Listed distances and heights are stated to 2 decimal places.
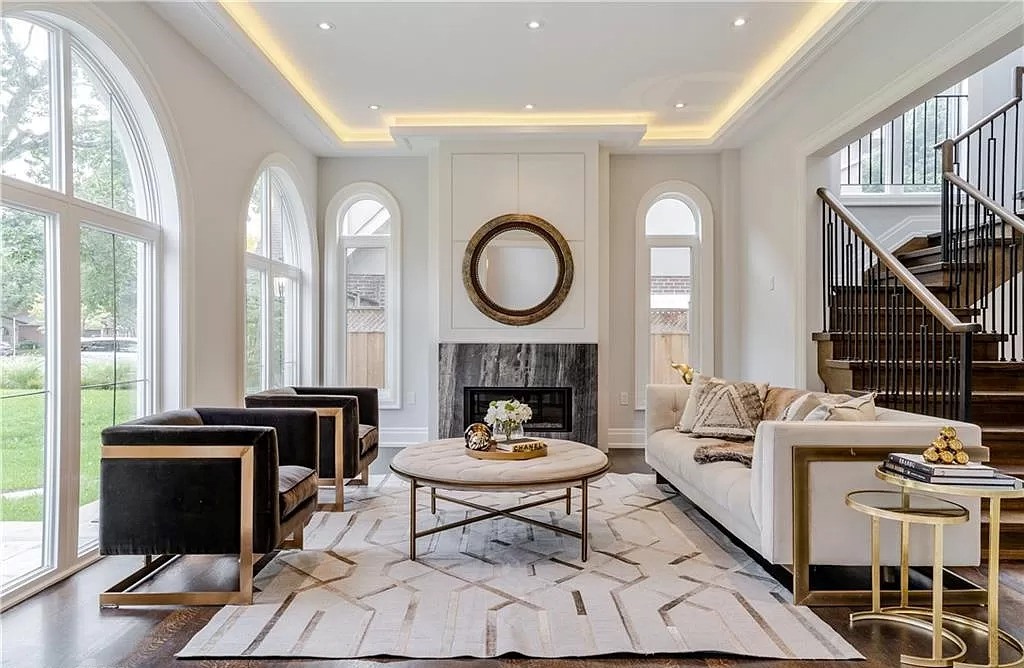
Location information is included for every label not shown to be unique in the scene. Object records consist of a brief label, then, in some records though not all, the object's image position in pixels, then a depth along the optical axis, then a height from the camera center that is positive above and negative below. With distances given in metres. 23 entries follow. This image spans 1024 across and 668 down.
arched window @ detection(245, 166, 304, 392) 5.12 +0.45
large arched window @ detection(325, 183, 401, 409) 6.57 +0.48
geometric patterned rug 2.27 -1.13
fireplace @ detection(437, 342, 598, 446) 5.89 -0.38
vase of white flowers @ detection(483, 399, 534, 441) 3.59 -0.47
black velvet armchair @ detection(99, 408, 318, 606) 2.57 -0.67
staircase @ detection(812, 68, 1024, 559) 3.55 +0.09
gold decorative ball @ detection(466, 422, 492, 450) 3.41 -0.56
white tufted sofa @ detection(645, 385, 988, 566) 2.59 -0.67
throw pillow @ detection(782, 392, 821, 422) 3.39 -0.40
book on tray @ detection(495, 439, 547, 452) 3.38 -0.61
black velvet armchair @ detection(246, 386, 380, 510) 4.07 -0.63
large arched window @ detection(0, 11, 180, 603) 2.68 +0.27
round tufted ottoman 2.97 -0.67
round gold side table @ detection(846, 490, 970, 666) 2.13 -0.73
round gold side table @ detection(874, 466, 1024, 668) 2.05 -0.65
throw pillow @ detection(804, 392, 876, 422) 2.88 -0.36
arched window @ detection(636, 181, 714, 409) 6.42 +0.54
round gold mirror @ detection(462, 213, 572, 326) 5.86 +0.61
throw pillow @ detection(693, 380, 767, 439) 4.11 -0.51
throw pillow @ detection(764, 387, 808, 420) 4.01 -0.43
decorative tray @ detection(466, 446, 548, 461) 3.31 -0.64
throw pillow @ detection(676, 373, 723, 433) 4.39 -0.51
